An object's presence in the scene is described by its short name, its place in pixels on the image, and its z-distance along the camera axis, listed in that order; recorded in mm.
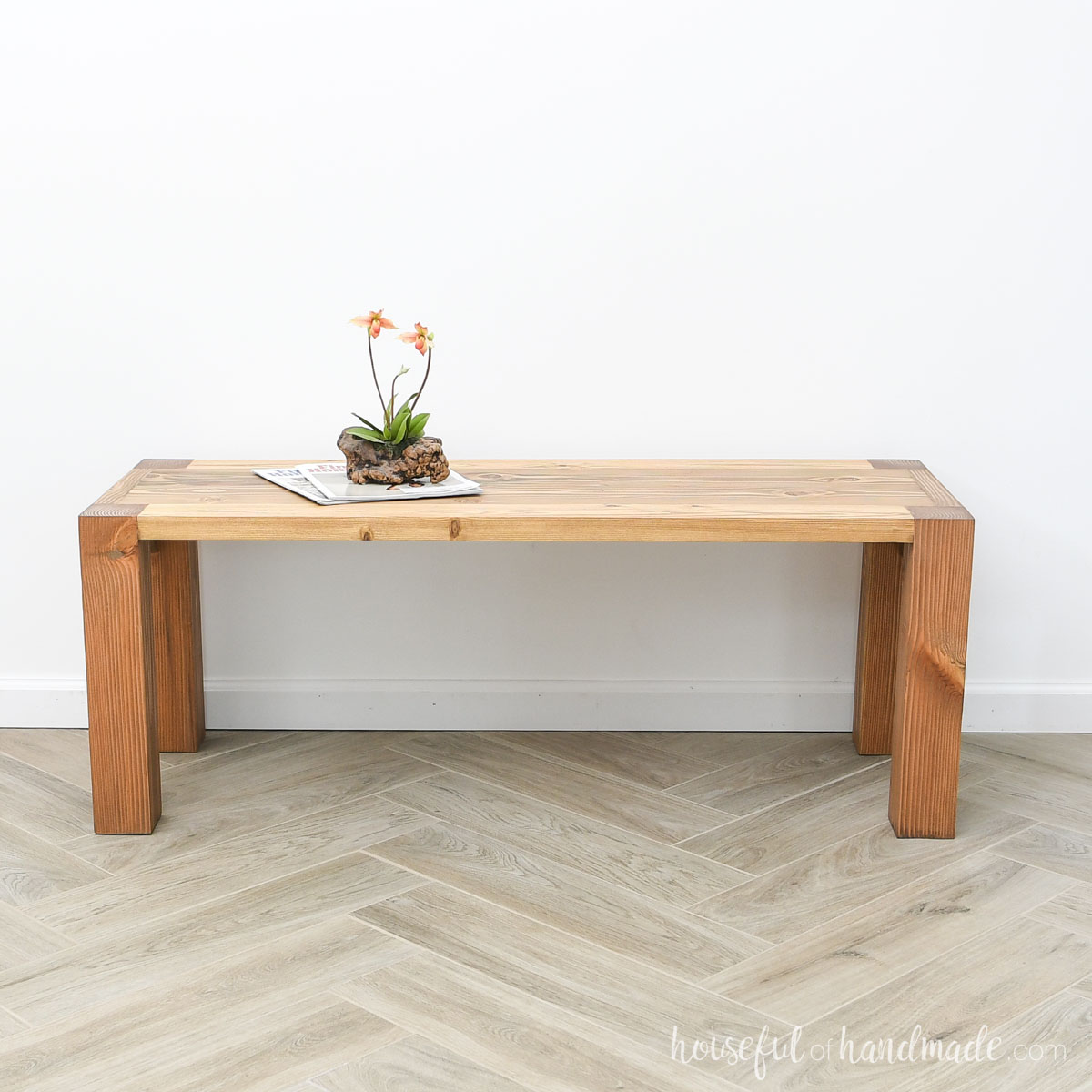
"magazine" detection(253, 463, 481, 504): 2150
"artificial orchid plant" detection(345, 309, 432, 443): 2180
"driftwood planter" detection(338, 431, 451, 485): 2221
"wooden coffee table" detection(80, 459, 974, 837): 2080
